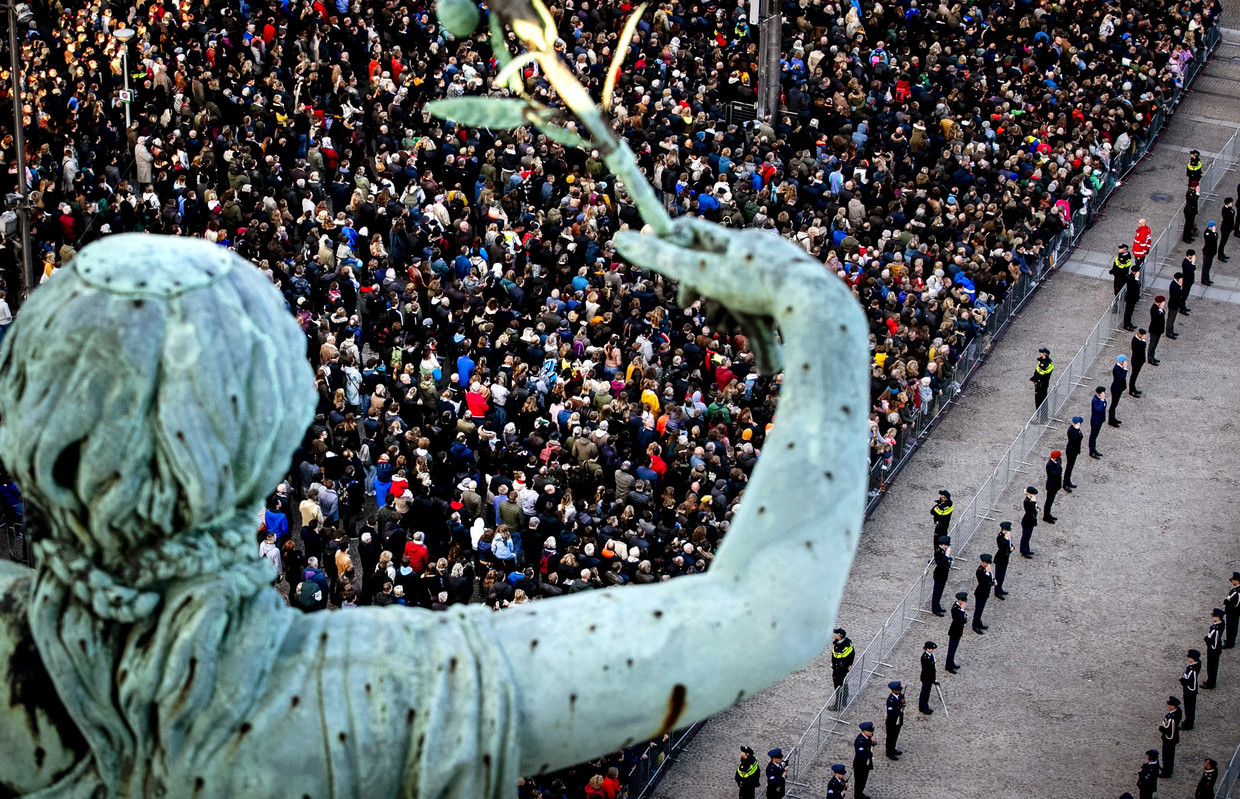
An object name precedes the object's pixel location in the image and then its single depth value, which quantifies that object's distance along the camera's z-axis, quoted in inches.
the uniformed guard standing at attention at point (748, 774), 1082.1
